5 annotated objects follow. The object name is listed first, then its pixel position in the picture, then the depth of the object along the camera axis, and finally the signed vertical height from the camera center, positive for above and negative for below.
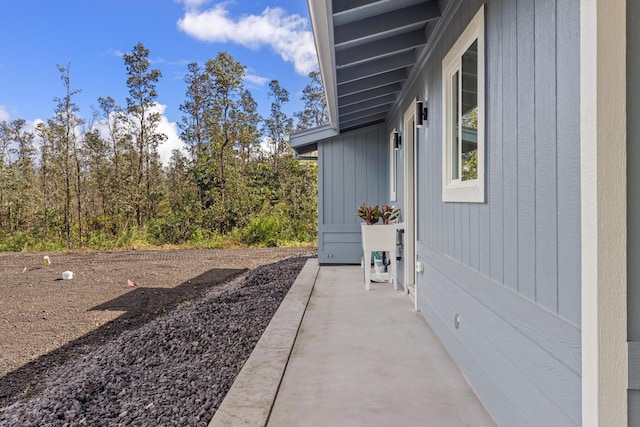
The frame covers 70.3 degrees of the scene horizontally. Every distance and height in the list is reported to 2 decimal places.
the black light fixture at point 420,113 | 4.16 +0.84
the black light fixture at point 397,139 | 5.95 +0.87
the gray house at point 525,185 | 1.23 +0.07
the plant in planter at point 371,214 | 5.65 -0.11
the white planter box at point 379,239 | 5.52 -0.42
